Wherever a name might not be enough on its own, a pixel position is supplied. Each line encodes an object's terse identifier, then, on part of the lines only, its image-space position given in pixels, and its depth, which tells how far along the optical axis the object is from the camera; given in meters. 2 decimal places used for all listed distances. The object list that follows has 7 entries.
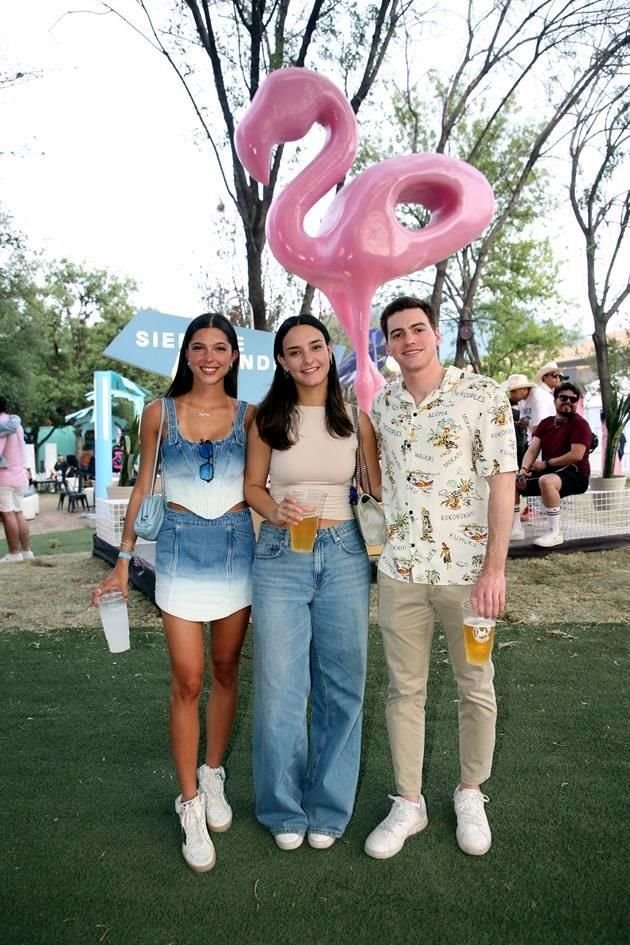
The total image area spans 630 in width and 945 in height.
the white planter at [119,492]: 7.89
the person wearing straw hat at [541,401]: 7.51
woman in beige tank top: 2.19
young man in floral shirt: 2.17
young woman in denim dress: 2.22
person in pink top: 7.79
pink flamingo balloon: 4.77
